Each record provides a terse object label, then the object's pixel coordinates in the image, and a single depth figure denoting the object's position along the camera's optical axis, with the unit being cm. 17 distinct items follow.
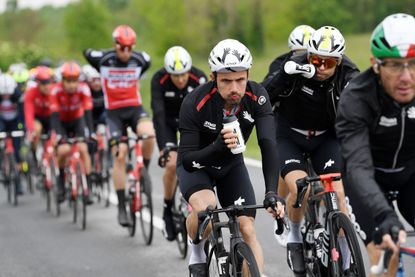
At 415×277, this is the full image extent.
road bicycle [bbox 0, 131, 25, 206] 1540
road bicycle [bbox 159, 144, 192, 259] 942
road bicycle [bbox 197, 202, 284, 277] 582
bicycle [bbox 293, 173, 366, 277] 609
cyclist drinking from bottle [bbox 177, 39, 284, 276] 617
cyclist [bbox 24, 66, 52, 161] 1405
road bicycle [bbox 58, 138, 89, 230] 1253
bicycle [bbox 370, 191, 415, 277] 438
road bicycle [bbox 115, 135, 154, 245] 1055
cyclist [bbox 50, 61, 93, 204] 1302
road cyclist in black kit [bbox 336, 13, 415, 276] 463
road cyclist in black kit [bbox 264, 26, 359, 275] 721
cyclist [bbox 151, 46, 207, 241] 962
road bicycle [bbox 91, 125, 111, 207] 1424
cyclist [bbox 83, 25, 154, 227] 1148
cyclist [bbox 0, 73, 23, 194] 1625
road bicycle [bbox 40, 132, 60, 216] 1406
